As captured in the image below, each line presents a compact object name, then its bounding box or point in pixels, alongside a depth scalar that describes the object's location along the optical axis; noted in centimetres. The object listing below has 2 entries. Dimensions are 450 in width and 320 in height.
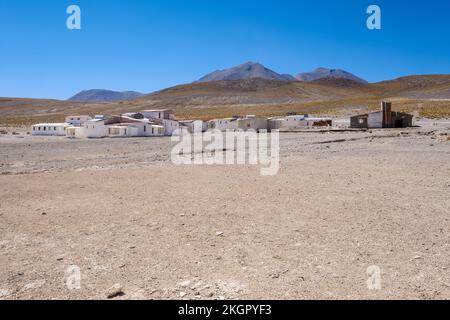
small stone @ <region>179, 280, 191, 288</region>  500
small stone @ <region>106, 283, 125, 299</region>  472
